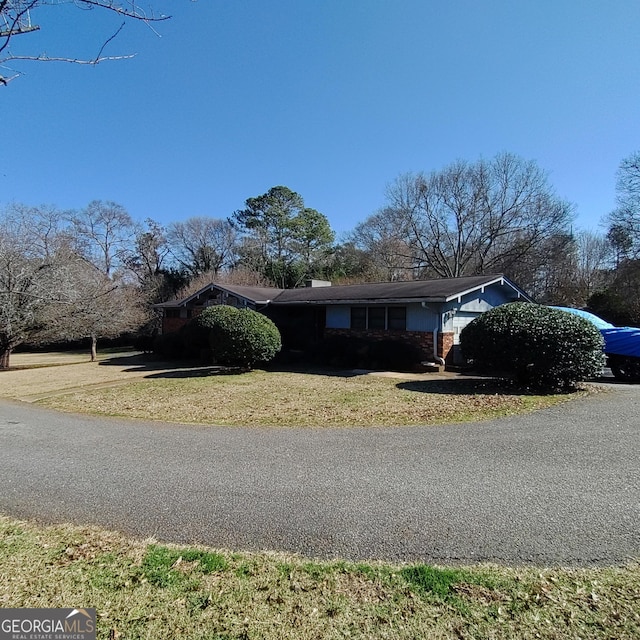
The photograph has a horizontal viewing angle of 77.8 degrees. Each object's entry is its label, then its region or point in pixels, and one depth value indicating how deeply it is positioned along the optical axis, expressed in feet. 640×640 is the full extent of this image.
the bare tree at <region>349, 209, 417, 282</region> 118.01
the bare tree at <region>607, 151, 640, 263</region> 81.97
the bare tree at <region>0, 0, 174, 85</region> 7.01
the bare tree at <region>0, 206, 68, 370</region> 56.34
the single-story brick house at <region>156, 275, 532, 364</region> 47.67
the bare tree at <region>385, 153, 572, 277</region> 102.01
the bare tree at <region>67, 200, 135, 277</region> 114.62
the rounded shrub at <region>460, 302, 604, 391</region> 30.96
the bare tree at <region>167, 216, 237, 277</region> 126.93
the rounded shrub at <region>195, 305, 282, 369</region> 45.01
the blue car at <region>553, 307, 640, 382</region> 38.04
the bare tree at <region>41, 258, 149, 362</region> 65.10
